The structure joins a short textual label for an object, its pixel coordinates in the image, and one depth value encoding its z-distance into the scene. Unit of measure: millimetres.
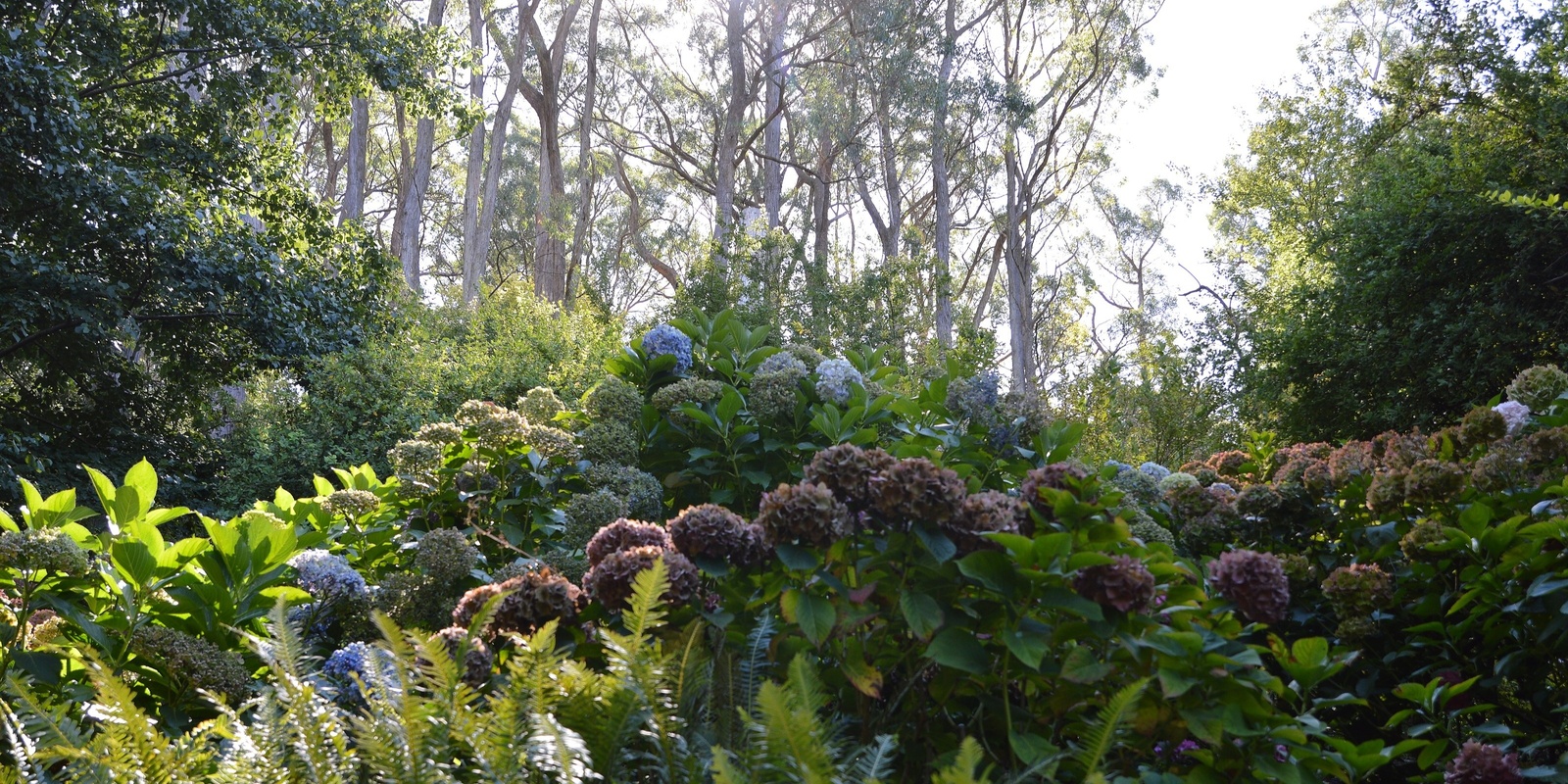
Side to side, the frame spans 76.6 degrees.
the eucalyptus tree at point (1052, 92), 20922
